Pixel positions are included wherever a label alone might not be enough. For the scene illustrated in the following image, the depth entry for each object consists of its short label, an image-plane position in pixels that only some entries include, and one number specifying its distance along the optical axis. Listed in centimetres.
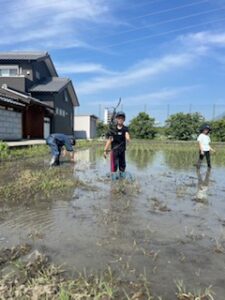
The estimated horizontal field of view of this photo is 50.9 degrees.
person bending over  752
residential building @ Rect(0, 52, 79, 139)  1701
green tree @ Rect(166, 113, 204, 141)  2368
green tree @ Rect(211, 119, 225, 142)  2269
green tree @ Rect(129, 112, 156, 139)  2496
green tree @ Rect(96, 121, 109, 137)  2974
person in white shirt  802
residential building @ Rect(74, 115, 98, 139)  2784
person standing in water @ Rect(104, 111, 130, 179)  569
